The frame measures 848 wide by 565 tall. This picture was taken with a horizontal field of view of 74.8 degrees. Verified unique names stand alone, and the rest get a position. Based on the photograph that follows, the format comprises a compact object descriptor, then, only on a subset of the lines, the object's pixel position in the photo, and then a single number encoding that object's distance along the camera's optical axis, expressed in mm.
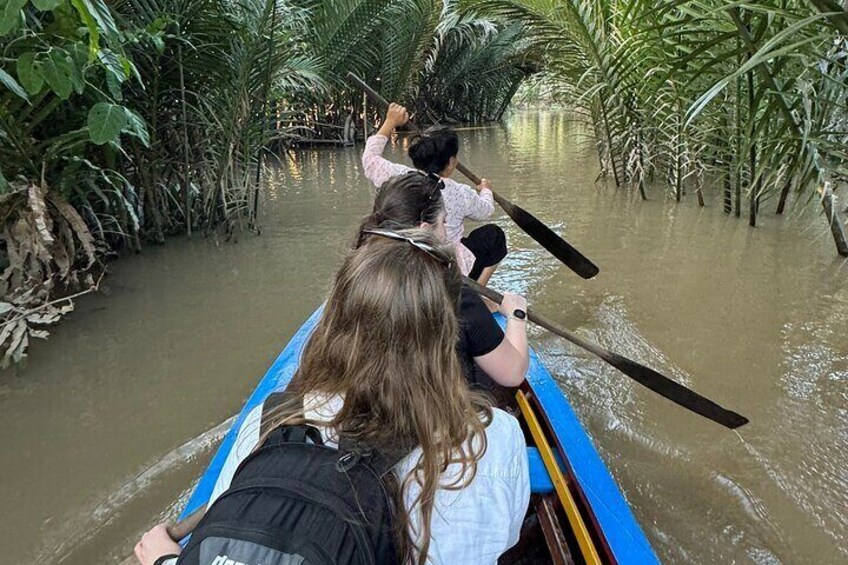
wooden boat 1354
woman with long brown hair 787
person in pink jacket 2443
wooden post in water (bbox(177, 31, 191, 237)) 3891
